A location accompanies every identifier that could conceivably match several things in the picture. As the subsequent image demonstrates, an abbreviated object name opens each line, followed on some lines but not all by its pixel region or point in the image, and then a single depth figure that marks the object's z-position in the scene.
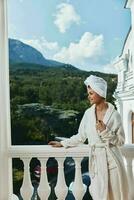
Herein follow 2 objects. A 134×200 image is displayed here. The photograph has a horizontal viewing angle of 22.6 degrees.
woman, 2.40
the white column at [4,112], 2.62
